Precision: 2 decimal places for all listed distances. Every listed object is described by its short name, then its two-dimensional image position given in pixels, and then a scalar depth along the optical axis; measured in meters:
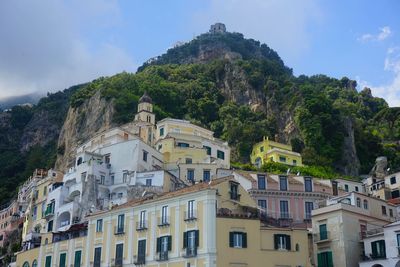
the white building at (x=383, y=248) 42.72
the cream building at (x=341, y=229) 45.91
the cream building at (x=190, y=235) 40.66
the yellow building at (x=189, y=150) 68.75
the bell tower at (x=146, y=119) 88.69
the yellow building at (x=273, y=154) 86.88
